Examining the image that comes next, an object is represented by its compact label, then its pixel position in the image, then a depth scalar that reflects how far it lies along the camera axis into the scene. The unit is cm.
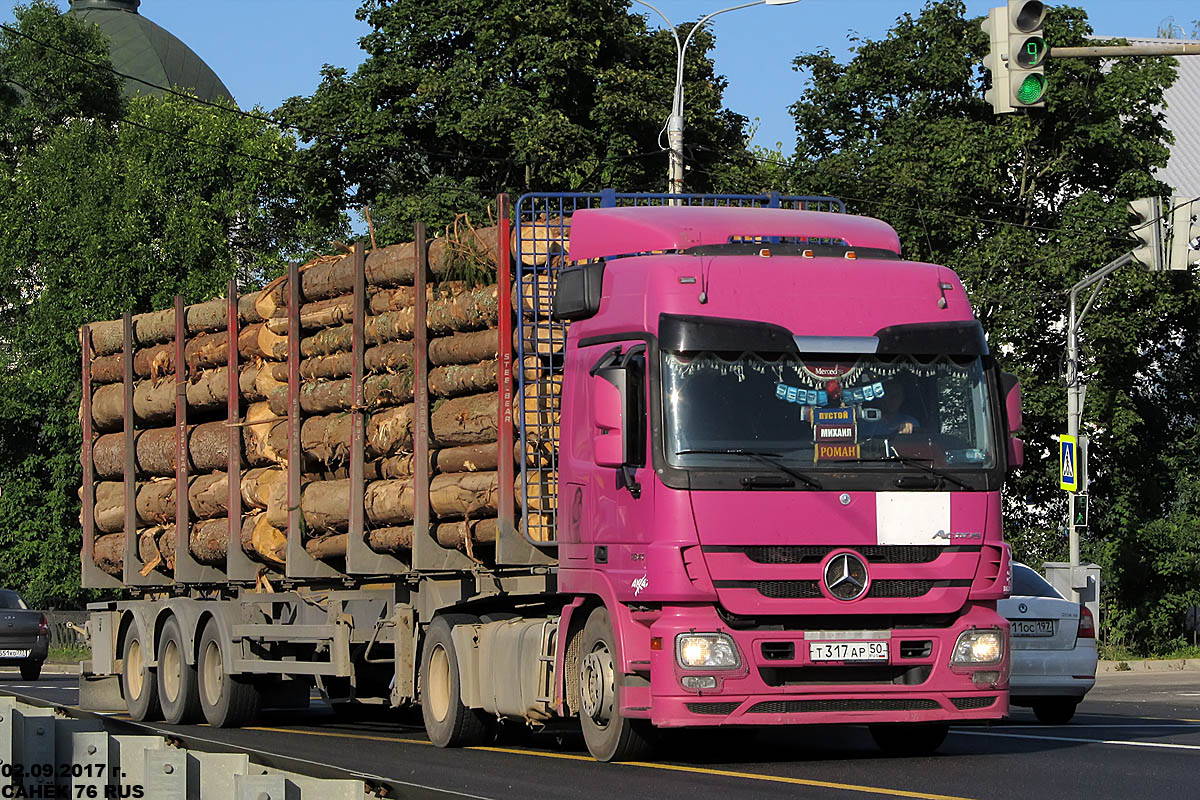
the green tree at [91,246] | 4981
